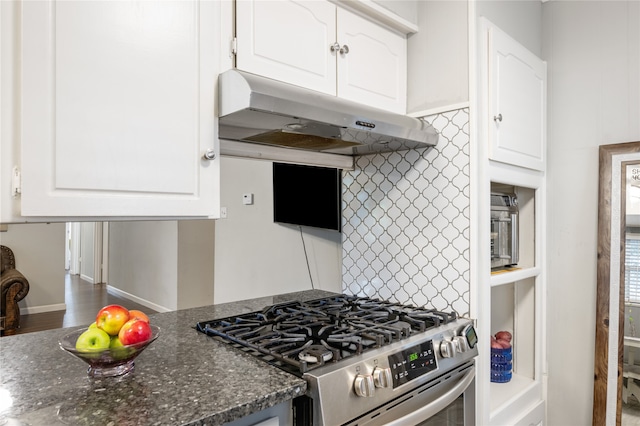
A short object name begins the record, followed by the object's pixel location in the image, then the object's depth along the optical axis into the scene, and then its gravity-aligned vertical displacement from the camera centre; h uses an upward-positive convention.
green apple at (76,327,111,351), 0.98 -0.31
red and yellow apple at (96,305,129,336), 1.03 -0.28
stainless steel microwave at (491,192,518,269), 1.89 -0.09
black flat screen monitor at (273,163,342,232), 2.26 +0.09
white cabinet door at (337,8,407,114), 1.60 +0.61
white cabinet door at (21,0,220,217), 0.96 +0.27
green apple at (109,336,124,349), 1.01 -0.33
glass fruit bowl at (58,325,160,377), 0.97 -0.35
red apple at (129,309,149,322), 1.09 -0.28
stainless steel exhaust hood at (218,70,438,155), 1.20 +0.30
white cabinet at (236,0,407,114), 1.34 +0.60
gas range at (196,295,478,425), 1.04 -0.41
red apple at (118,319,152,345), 1.02 -0.31
